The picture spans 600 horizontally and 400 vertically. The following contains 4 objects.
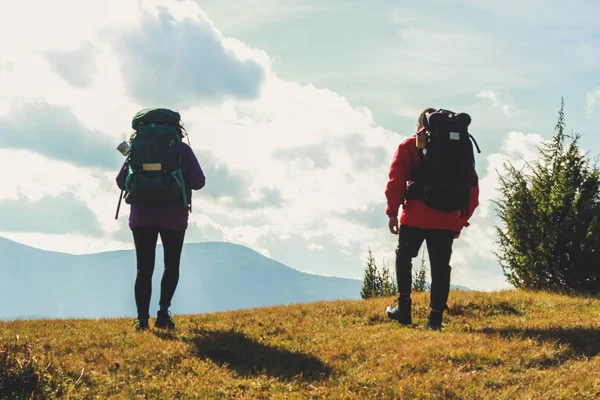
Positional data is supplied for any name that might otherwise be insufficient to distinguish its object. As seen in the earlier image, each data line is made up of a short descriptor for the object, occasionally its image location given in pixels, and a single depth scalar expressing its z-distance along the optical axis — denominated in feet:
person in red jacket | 29.96
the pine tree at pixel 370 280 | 87.30
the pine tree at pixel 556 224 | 49.16
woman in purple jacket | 29.86
